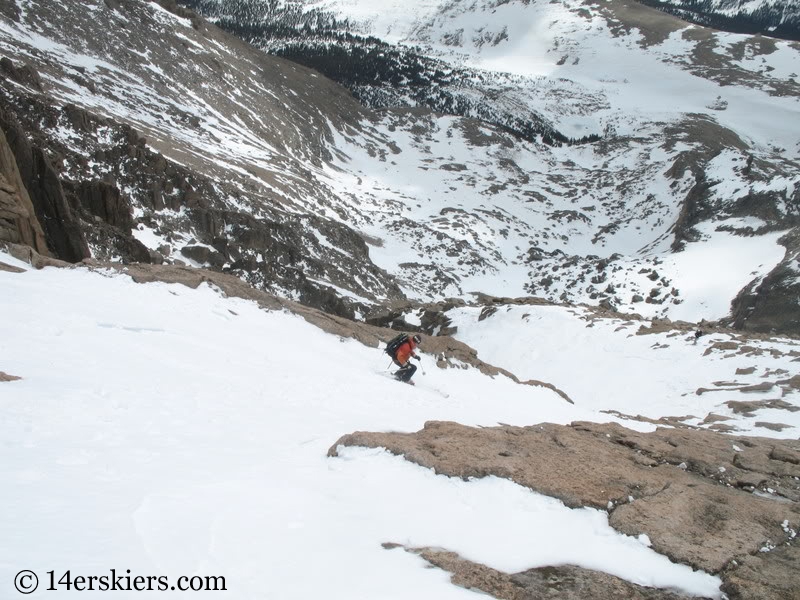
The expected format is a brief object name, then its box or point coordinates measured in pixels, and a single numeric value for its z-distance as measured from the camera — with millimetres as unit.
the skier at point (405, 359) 12094
